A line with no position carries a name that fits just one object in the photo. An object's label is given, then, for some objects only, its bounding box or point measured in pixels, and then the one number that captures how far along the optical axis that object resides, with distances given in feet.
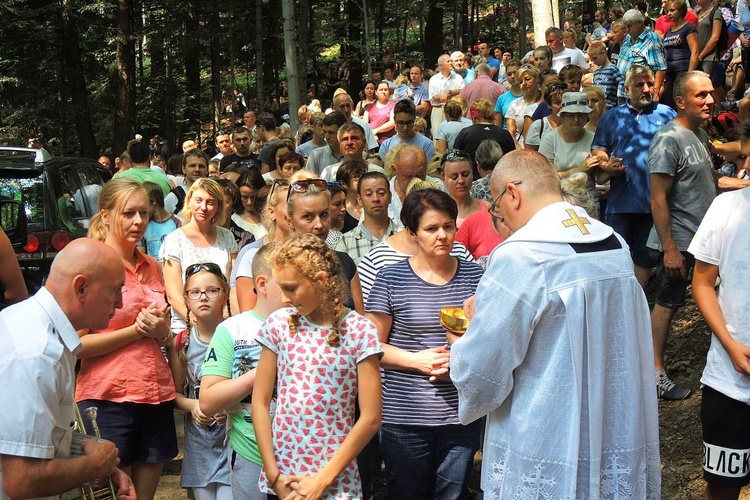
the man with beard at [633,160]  24.85
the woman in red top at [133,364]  15.08
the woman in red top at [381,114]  45.60
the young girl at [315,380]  12.42
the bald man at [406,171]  25.43
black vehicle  27.68
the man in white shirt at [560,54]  46.55
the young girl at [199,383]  15.39
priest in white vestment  10.52
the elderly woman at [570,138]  27.32
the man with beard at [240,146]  36.37
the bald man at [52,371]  8.94
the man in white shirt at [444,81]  51.85
